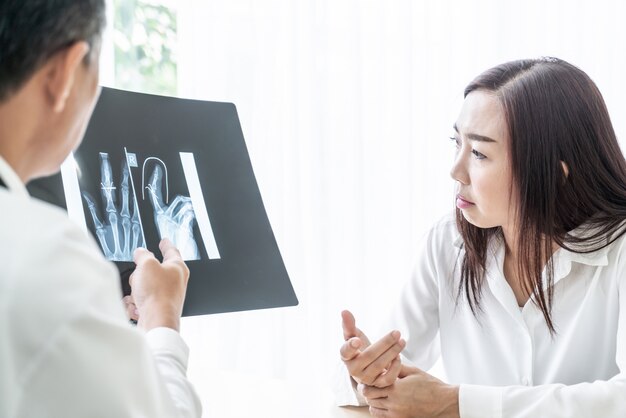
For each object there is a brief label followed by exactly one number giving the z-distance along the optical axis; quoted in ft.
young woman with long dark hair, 5.09
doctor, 1.85
